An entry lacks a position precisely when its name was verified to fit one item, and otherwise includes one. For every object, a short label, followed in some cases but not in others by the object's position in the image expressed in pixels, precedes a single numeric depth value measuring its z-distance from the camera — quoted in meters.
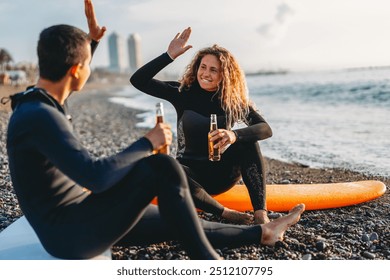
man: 1.93
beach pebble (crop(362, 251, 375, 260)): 3.01
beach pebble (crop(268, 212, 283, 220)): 3.83
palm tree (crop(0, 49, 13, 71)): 28.81
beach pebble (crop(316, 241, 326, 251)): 3.13
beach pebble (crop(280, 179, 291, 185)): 5.23
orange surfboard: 3.89
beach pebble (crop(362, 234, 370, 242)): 3.32
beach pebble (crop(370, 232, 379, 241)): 3.34
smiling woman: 3.36
